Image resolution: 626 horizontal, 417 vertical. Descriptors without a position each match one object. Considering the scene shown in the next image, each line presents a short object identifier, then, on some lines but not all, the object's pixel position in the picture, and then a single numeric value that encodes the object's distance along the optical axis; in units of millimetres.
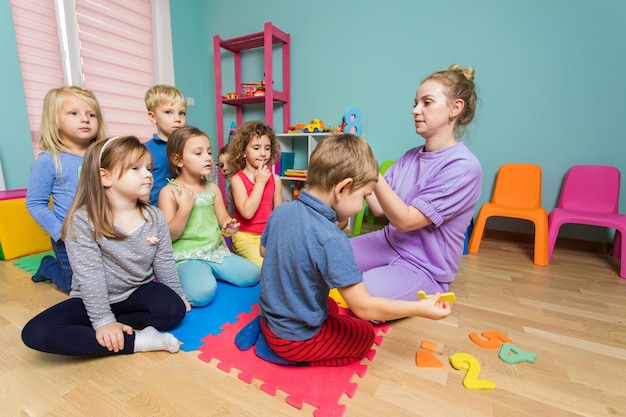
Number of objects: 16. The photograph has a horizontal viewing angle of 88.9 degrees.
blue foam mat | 1146
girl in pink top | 1646
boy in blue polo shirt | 824
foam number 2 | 919
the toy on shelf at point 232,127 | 3324
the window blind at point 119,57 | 2771
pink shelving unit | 2982
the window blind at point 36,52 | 2375
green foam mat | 1722
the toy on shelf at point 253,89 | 3123
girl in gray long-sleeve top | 989
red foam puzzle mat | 863
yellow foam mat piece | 1832
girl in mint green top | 1396
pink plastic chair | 2018
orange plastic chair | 1999
